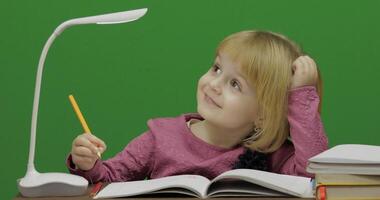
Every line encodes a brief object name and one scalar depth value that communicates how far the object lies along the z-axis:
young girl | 2.99
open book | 2.67
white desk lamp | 2.70
